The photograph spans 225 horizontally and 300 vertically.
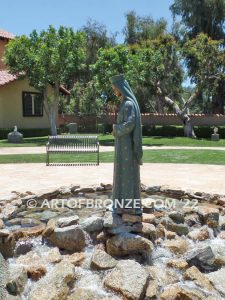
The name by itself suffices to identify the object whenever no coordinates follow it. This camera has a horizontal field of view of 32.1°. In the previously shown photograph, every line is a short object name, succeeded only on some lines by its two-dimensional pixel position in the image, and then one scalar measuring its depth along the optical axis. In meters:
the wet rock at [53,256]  5.11
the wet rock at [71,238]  5.46
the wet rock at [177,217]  6.44
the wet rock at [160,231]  5.84
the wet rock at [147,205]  6.80
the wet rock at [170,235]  5.88
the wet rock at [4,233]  5.36
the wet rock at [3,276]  4.35
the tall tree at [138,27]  37.62
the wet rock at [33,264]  4.81
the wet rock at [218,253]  5.20
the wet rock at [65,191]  8.37
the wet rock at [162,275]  4.79
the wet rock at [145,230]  5.61
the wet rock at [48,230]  5.66
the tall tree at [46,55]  23.52
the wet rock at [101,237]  5.57
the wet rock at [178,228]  6.13
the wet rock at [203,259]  5.16
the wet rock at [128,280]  4.38
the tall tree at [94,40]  39.34
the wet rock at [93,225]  5.73
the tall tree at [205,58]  26.19
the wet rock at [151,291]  4.45
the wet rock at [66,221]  5.81
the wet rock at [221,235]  6.06
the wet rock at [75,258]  5.11
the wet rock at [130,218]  5.75
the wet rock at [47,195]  7.93
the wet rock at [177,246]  5.55
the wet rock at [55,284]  4.32
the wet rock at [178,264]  5.11
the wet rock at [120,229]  5.49
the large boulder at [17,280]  4.47
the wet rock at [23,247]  5.45
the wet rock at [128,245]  5.27
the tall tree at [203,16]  32.56
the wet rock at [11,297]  4.33
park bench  13.38
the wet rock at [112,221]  5.64
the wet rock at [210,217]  6.35
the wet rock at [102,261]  5.00
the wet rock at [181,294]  4.33
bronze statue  5.57
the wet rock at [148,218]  6.07
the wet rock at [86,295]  4.31
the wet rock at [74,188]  8.52
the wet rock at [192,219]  6.46
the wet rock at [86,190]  8.60
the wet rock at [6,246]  5.36
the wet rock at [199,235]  5.97
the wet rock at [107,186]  8.79
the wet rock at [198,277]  4.64
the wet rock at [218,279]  4.59
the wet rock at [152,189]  8.54
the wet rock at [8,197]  7.63
